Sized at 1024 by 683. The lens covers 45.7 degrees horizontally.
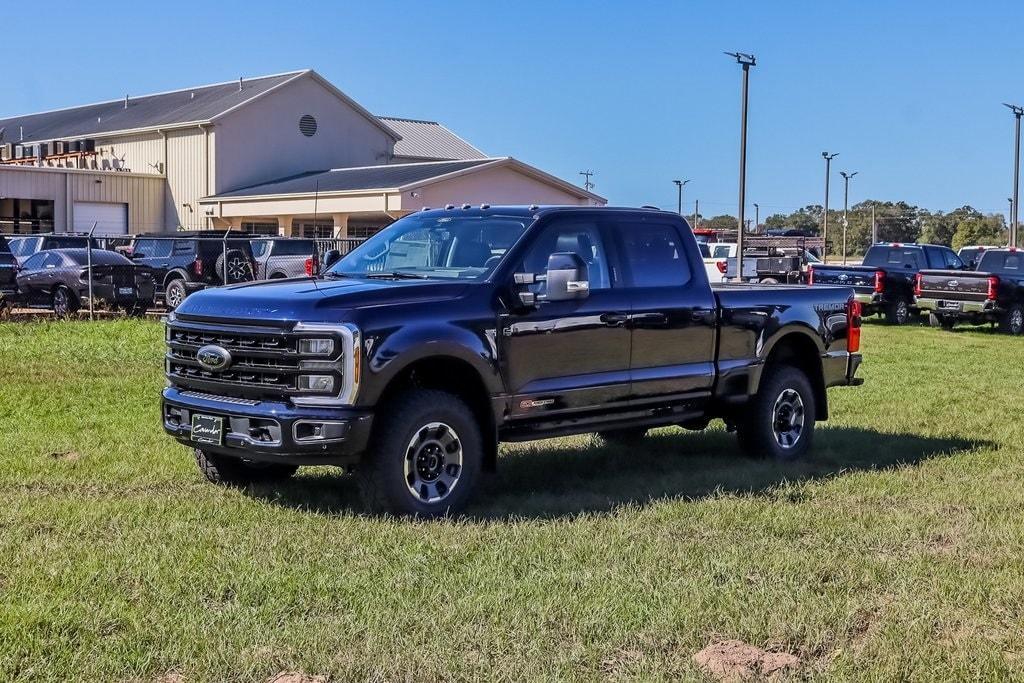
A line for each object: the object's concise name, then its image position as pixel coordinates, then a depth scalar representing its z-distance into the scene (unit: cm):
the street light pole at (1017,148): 4969
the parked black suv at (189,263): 2439
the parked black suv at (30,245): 2617
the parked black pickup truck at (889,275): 2695
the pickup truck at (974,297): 2548
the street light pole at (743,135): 3847
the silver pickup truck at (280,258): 2509
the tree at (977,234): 8337
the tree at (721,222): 11445
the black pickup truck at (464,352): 696
